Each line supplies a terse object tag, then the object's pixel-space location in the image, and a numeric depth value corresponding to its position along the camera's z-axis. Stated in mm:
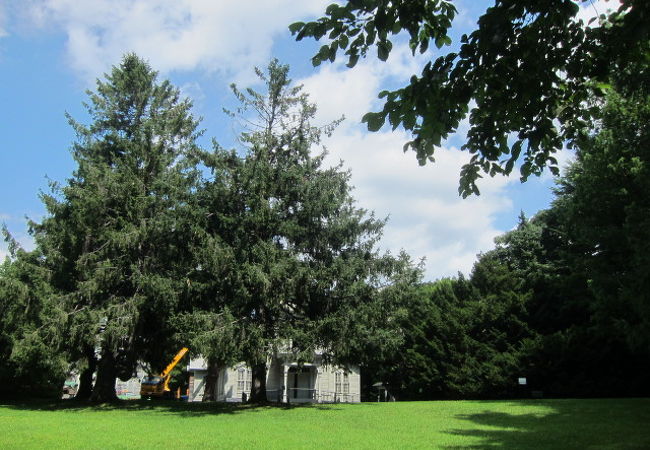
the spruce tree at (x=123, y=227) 22062
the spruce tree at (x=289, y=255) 20750
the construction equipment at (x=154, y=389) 41688
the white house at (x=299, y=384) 40125
